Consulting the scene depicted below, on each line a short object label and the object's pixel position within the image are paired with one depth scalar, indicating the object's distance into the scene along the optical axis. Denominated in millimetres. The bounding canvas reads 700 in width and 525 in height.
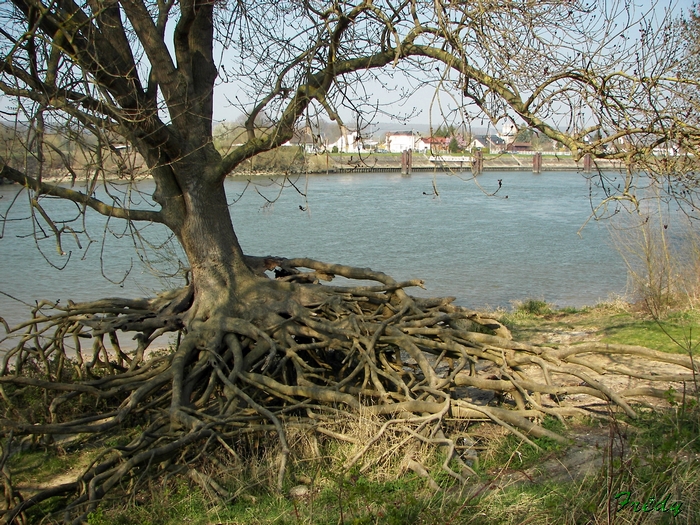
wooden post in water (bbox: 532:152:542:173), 65075
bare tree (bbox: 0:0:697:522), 5723
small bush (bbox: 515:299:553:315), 12375
